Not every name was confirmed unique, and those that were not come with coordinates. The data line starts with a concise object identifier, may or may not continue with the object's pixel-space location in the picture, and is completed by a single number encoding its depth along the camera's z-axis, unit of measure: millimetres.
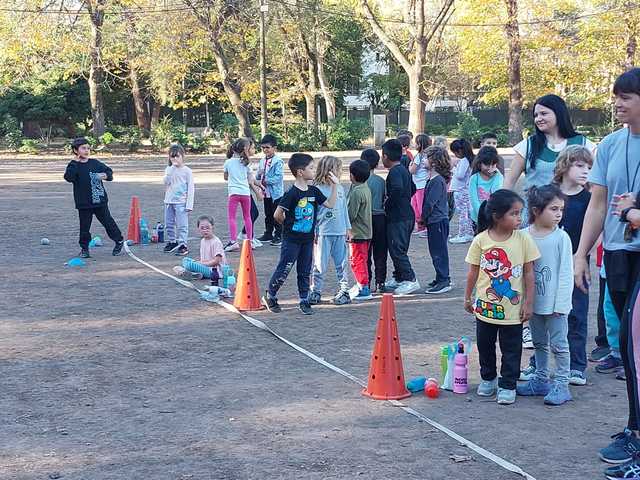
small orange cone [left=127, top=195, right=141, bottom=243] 13977
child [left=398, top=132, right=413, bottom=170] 12094
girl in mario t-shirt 5637
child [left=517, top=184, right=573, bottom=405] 5746
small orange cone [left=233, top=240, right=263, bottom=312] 8898
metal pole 38406
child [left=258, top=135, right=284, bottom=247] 13258
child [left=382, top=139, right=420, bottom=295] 9500
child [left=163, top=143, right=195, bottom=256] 12562
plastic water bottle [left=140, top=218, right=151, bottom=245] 13930
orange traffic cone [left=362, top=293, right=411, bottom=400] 5902
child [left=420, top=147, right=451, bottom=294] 9875
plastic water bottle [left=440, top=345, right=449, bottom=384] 6082
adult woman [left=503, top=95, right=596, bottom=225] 6578
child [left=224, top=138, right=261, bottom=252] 12773
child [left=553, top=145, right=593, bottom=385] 6273
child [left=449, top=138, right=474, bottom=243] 13812
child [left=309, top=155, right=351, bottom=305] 8852
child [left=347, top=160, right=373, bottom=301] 9289
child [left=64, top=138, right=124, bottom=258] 12117
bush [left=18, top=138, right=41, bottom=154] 44156
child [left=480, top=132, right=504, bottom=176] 11919
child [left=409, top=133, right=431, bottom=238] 13086
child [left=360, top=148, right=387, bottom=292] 9641
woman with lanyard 4371
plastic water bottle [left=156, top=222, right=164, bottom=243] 14141
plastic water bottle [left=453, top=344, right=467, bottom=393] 5965
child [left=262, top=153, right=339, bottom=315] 8586
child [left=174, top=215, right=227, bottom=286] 10453
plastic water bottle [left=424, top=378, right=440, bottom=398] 5938
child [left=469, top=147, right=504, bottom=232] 11484
